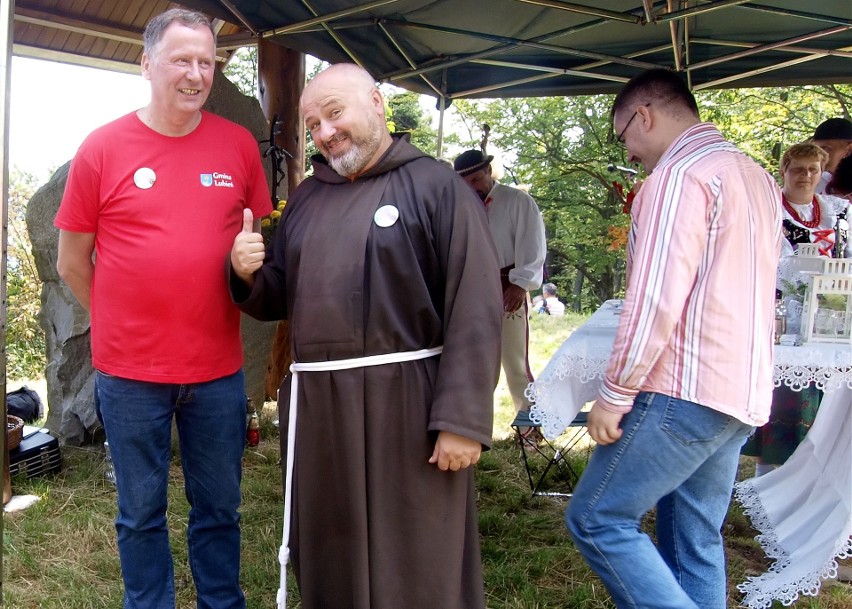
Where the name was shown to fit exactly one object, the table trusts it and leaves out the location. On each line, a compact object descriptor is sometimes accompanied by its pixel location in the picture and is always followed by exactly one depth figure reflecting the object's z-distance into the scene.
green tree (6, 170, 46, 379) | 7.55
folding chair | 4.11
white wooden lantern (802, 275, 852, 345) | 2.40
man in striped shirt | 1.77
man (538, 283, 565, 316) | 14.95
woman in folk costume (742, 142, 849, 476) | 3.26
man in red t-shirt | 2.14
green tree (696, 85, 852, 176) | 10.73
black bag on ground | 5.11
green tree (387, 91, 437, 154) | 18.53
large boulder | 4.39
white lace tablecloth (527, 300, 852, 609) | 2.34
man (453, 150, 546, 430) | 4.90
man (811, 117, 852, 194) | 3.98
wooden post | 5.27
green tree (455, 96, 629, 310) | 16.81
